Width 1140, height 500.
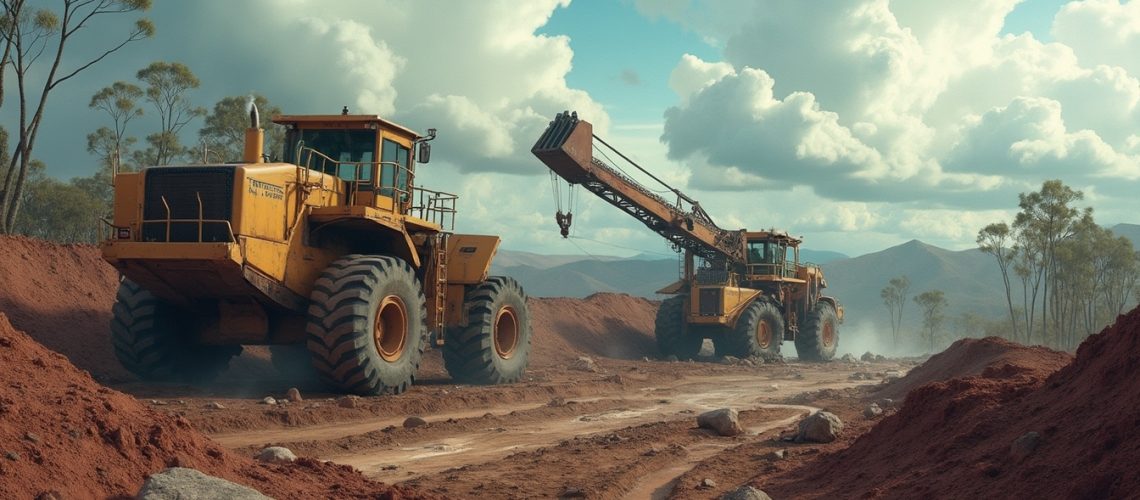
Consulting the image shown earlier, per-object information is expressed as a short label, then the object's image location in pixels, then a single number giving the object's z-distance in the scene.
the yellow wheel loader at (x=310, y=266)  13.21
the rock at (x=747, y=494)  7.75
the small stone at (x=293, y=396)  13.44
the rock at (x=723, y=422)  12.70
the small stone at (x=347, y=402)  12.93
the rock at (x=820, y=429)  11.63
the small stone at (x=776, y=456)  10.53
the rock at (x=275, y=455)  8.49
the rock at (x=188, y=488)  5.68
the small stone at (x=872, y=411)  14.63
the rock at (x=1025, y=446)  6.96
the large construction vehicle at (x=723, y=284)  27.30
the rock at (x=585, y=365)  24.34
